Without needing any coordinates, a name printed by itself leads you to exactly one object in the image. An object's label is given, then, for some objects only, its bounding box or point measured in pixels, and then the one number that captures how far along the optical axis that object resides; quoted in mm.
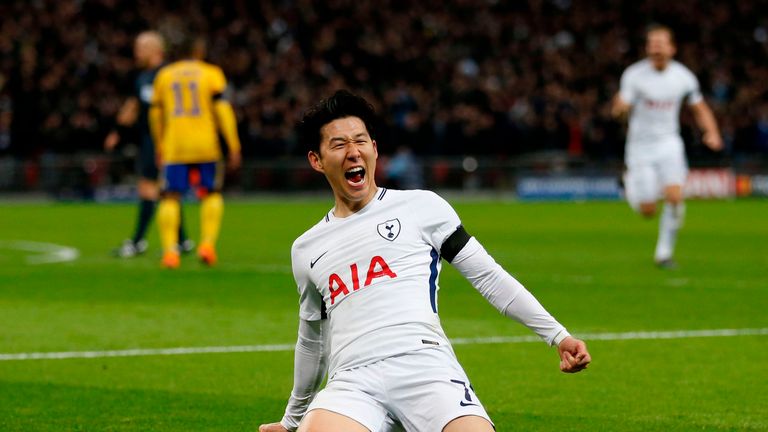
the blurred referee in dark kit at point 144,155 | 15039
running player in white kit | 14328
